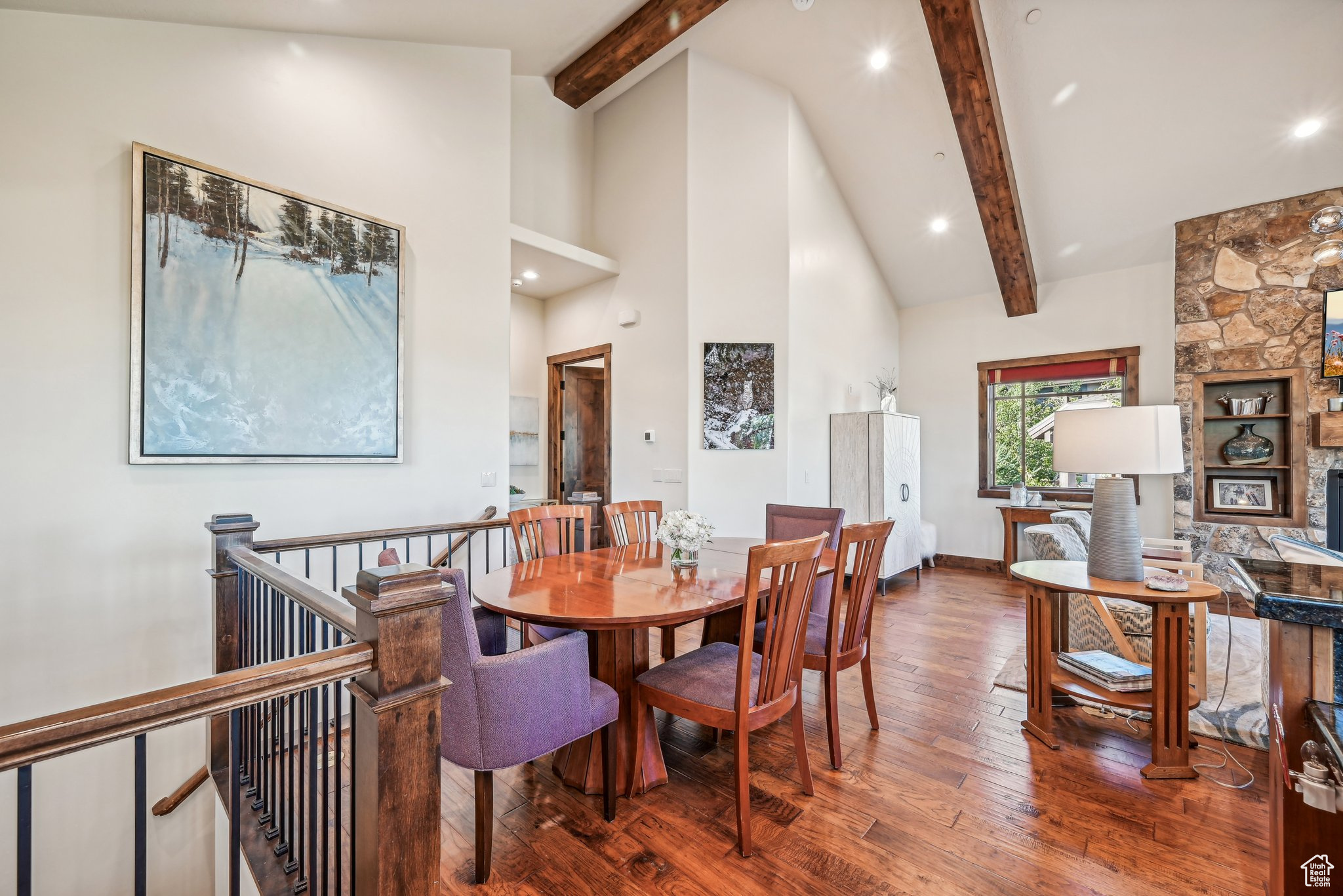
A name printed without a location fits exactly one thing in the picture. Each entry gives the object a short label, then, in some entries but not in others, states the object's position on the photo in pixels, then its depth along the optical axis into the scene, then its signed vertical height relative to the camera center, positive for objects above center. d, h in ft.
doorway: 18.79 +0.67
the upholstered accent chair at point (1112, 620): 8.71 -3.02
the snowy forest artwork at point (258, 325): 8.00 +1.99
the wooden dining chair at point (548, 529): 9.43 -1.36
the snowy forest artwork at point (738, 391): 15.23 +1.59
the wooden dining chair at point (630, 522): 10.75 -1.41
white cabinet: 16.47 -0.71
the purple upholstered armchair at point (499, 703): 5.34 -2.50
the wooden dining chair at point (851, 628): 7.29 -2.51
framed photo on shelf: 15.33 -1.27
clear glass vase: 7.97 -1.53
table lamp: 7.78 -0.12
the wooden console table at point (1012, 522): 18.22 -2.37
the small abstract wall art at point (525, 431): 18.17 +0.62
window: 18.30 +1.56
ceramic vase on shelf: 15.38 -0.01
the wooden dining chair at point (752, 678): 5.86 -2.67
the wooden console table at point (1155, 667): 7.18 -2.94
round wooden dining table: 6.00 -1.73
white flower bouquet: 7.88 -1.18
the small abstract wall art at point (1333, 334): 14.01 +2.85
